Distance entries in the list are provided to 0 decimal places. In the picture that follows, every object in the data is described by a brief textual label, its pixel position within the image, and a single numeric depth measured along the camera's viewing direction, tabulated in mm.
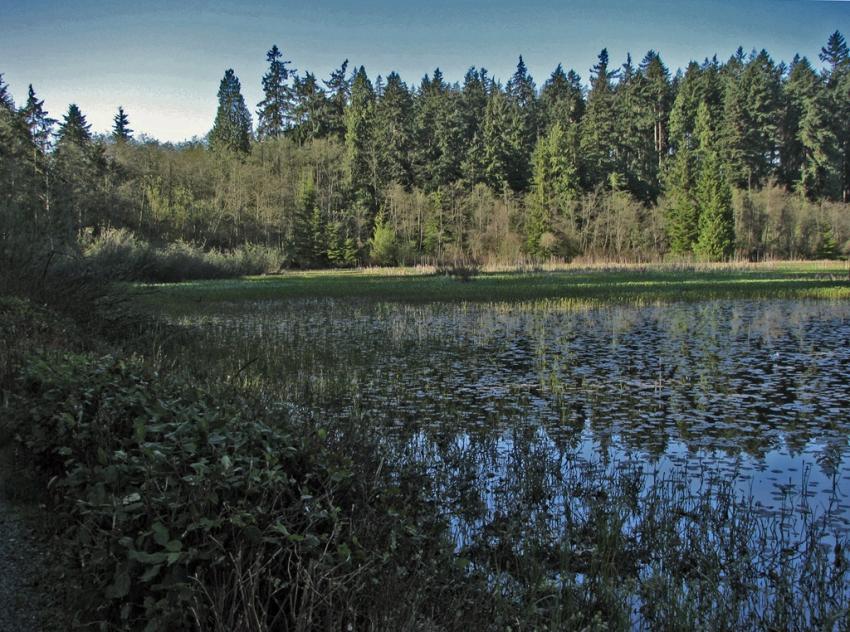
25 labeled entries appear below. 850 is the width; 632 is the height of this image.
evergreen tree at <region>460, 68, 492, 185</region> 72188
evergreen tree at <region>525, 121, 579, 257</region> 62812
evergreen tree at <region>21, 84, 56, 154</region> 47397
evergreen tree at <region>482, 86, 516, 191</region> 72125
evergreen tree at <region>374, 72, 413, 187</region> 73938
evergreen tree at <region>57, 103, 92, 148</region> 55344
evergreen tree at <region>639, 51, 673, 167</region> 85812
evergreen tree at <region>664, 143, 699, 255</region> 60906
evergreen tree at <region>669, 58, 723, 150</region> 80500
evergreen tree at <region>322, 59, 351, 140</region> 85375
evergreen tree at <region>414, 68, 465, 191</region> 73562
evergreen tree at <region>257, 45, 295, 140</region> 89750
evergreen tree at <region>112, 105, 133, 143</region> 79625
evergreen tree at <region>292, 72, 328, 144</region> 84938
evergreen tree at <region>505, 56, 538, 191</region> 74250
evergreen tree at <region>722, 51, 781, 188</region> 76625
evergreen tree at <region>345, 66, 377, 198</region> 72188
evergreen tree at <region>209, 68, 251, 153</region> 83000
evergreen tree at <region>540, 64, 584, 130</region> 85938
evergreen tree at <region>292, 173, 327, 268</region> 62981
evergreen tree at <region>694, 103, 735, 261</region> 58312
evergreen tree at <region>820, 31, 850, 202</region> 80750
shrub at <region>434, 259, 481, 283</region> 39300
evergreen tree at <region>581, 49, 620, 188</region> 71062
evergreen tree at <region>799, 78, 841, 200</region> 77500
